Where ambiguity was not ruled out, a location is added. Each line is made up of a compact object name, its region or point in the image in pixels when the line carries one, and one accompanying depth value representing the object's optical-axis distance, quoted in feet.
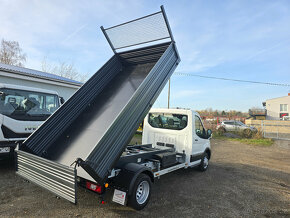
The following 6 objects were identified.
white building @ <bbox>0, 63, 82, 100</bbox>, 25.83
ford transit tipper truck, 8.37
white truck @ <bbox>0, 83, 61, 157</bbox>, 15.35
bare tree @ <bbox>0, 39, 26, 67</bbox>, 83.35
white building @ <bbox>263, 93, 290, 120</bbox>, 126.52
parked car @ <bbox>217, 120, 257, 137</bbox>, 50.35
